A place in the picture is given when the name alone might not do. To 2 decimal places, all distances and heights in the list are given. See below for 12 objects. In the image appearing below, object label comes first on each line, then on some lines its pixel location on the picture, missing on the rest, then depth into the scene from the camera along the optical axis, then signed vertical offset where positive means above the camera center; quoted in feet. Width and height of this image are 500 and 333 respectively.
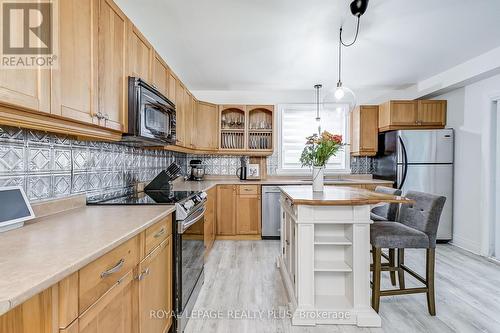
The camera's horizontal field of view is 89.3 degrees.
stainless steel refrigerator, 12.67 -0.07
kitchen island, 6.37 -2.72
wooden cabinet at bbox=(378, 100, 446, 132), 13.34 +2.65
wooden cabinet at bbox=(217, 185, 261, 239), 13.32 -2.51
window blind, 15.44 +2.07
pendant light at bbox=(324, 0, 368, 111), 8.57 +2.37
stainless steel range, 5.86 -2.42
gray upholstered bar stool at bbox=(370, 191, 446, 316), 6.63 -2.03
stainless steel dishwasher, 13.41 -2.66
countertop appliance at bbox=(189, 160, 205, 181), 14.25 -0.48
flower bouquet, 7.80 +0.34
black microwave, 6.15 +1.27
